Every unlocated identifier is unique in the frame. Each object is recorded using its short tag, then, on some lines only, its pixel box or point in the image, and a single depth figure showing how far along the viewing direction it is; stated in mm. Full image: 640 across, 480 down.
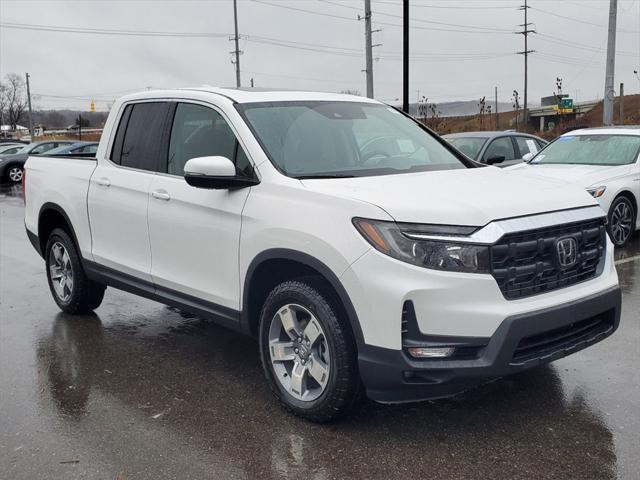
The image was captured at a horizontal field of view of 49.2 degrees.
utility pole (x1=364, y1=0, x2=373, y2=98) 23359
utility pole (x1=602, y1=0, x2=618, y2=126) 21328
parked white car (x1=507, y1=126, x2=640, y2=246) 8891
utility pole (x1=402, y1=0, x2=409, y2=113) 19406
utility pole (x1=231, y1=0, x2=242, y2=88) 45969
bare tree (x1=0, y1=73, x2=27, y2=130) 107250
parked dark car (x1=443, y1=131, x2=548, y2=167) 11805
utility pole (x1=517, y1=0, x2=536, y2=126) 66475
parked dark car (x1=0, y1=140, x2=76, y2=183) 25078
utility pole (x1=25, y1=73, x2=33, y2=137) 72188
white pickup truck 3412
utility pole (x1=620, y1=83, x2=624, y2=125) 33812
